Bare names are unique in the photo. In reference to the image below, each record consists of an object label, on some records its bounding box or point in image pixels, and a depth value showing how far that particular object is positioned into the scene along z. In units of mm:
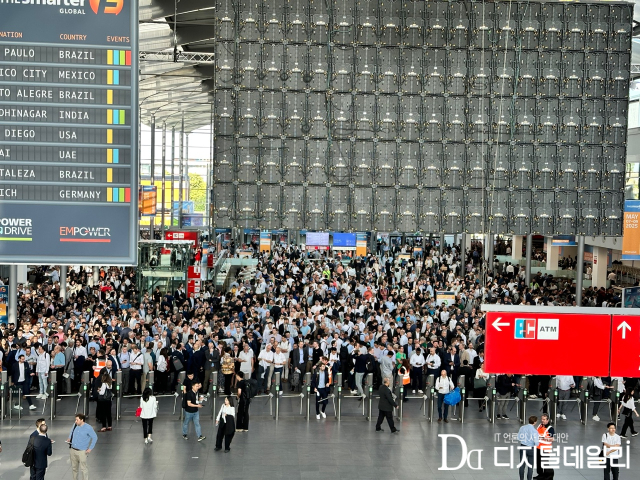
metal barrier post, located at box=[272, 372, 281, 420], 18562
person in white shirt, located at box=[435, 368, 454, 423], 18250
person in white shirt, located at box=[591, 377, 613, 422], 19250
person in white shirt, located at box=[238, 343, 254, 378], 19672
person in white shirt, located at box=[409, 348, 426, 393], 20609
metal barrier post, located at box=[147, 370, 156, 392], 18641
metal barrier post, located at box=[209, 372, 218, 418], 18238
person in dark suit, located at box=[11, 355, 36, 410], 18406
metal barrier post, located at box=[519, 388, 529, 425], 18797
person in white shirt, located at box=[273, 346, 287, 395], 20062
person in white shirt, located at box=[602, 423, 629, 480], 14344
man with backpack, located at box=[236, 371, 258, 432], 17156
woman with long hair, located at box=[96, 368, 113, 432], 17094
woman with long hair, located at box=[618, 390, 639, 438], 17484
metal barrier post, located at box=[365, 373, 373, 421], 18781
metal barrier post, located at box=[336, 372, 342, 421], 18875
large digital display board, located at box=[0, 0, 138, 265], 16312
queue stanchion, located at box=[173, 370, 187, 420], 18594
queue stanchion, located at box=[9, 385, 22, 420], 18156
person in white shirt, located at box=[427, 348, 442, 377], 20094
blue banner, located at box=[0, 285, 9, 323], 23703
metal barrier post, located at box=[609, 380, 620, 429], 18630
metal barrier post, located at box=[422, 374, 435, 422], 18688
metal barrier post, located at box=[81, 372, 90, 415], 18156
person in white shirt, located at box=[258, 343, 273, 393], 20109
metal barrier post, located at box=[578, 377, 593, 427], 18906
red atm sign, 13422
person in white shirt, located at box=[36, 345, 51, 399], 18906
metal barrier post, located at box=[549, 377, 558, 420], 18766
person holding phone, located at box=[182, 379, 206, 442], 16625
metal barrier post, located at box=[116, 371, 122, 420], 18297
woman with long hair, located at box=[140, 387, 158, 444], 16281
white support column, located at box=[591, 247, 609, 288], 40469
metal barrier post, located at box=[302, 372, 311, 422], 18656
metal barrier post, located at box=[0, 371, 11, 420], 17703
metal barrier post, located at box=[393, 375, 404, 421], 18609
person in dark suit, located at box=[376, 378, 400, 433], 17531
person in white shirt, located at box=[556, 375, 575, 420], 19000
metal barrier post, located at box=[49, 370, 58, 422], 17969
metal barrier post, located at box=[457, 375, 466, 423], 18655
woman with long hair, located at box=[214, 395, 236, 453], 16078
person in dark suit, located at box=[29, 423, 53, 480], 13438
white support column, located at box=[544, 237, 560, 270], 46425
